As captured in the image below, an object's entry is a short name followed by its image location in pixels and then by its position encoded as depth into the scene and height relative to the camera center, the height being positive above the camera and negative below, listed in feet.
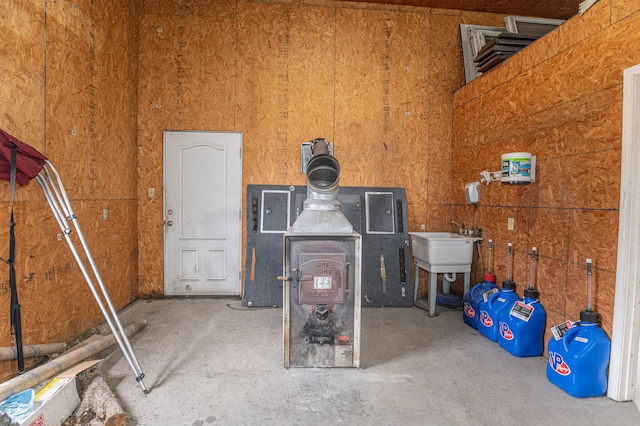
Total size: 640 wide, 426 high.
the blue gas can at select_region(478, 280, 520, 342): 9.87 -3.14
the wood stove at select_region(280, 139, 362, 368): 8.24 -2.30
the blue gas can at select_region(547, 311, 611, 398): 7.18 -3.35
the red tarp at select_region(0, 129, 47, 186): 6.54 +0.76
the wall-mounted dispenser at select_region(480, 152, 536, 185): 9.58 +0.99
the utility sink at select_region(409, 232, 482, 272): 11.68 -1.75
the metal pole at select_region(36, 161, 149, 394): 7.04 -1.32
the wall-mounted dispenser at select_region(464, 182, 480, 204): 12.26 +0.34
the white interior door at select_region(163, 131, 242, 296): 13.76 -0.52
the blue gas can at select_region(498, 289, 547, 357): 9.00 -3.35
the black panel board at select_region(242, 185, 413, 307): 13.01 -1.49
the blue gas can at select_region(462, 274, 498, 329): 10.97 -3.18
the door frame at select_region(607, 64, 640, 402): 6.95 -1.22
